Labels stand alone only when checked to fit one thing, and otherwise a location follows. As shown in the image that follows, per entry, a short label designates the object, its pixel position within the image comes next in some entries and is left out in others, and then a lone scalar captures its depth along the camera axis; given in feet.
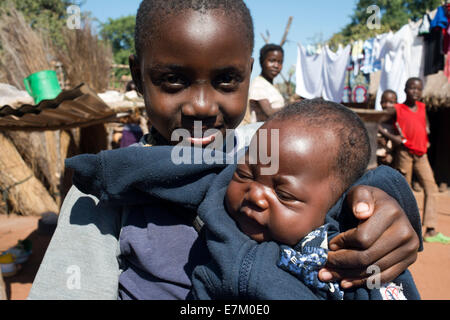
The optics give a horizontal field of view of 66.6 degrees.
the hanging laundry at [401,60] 25.35
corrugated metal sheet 7.44
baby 3.07
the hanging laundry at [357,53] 27.19
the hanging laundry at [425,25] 24.18
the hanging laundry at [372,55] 26.43
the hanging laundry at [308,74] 28.45
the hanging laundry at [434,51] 23.82
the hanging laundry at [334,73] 27.96
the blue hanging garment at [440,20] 22.67
